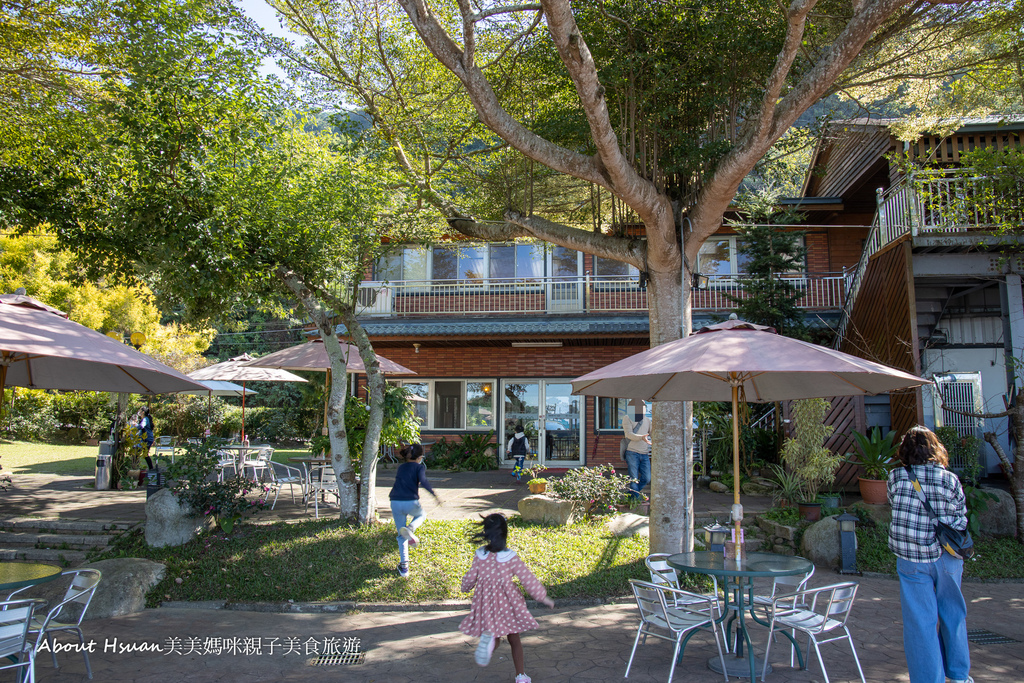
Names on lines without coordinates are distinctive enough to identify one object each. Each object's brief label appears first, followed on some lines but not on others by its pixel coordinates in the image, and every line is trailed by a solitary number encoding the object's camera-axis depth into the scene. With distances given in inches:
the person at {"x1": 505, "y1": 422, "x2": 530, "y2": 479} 549.6
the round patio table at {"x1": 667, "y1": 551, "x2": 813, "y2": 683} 175.2
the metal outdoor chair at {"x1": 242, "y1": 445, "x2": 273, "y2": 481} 432.5
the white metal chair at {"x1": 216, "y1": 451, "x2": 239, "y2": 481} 444.8
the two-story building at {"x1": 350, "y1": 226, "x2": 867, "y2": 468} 632.4
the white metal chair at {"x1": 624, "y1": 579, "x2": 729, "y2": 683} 170.7
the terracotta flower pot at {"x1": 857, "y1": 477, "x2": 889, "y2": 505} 346.9
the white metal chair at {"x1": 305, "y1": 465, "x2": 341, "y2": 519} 370.9
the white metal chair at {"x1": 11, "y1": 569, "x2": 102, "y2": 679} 171.2
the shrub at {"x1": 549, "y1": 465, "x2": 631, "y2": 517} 352.2
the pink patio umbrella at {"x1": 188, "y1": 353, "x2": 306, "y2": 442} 463.2
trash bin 440.1
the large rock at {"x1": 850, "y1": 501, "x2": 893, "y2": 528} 328.2
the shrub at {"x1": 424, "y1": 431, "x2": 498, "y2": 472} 628.7
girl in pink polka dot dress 164.6
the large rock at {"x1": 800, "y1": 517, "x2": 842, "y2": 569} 303.6
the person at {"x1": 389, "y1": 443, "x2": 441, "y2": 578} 275.3
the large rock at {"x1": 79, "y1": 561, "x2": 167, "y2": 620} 239.8
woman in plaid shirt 159.3
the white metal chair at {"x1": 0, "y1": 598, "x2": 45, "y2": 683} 158.4
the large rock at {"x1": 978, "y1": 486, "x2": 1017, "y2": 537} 327.6
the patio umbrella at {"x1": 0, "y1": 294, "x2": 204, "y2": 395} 181.3
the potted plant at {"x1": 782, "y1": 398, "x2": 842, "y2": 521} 344.5
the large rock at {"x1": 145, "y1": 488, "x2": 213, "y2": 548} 301.1
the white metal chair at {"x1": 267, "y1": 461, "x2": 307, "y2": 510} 382.0
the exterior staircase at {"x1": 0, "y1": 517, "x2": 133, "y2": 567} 300.7
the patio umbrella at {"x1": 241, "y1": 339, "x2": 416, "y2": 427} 449.1
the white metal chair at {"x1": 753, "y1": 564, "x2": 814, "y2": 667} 179.4
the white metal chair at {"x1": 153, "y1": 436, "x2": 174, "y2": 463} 538.0
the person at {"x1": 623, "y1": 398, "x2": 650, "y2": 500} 411.5
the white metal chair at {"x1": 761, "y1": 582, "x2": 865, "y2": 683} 170.4
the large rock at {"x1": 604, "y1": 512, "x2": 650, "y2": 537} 329.1
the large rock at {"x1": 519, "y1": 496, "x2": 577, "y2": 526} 340.2
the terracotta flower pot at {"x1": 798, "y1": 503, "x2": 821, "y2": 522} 341.1
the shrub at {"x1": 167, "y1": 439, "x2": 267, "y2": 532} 307.6
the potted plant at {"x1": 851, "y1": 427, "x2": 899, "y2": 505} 348.5
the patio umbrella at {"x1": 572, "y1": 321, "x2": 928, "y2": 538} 165.5
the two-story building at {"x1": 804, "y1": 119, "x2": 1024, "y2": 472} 382.6
